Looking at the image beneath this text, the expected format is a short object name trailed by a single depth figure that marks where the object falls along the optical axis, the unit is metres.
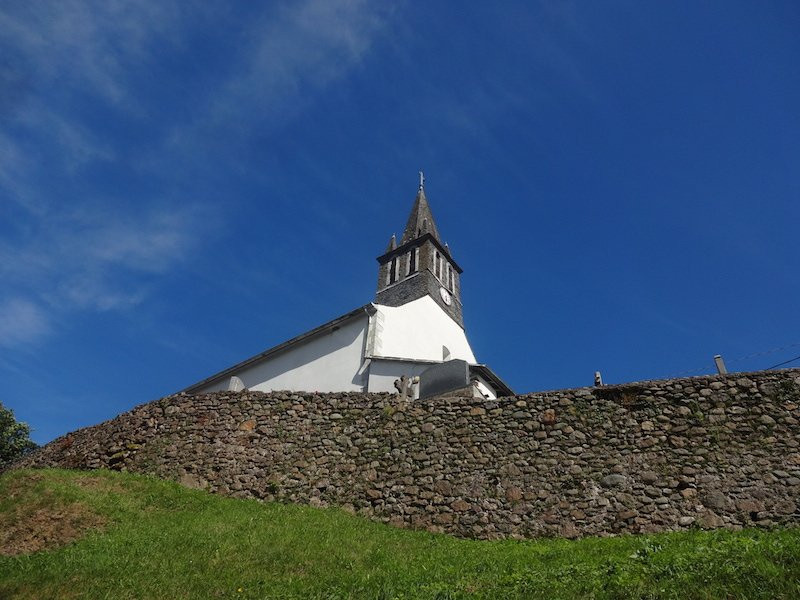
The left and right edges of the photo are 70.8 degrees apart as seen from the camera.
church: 18.42
